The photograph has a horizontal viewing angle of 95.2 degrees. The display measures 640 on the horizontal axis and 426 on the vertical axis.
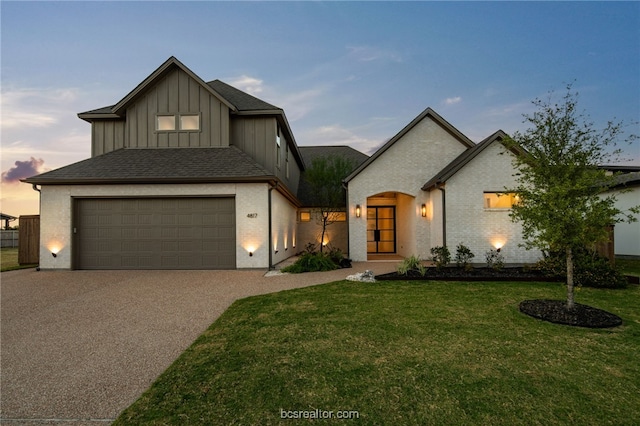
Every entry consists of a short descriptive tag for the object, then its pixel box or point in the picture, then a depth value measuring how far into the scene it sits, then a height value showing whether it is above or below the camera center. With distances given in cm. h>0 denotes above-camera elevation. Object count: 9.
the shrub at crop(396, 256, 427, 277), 877 -146
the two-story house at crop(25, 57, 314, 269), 1041 +28
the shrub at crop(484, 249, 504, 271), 1023 -137
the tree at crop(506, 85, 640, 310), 500 +76
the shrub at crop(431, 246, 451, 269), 985 -127
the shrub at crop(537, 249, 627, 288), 743 -134
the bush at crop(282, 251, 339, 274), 1010 -156
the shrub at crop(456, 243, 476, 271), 984 -122
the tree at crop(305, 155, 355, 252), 1451 +203
